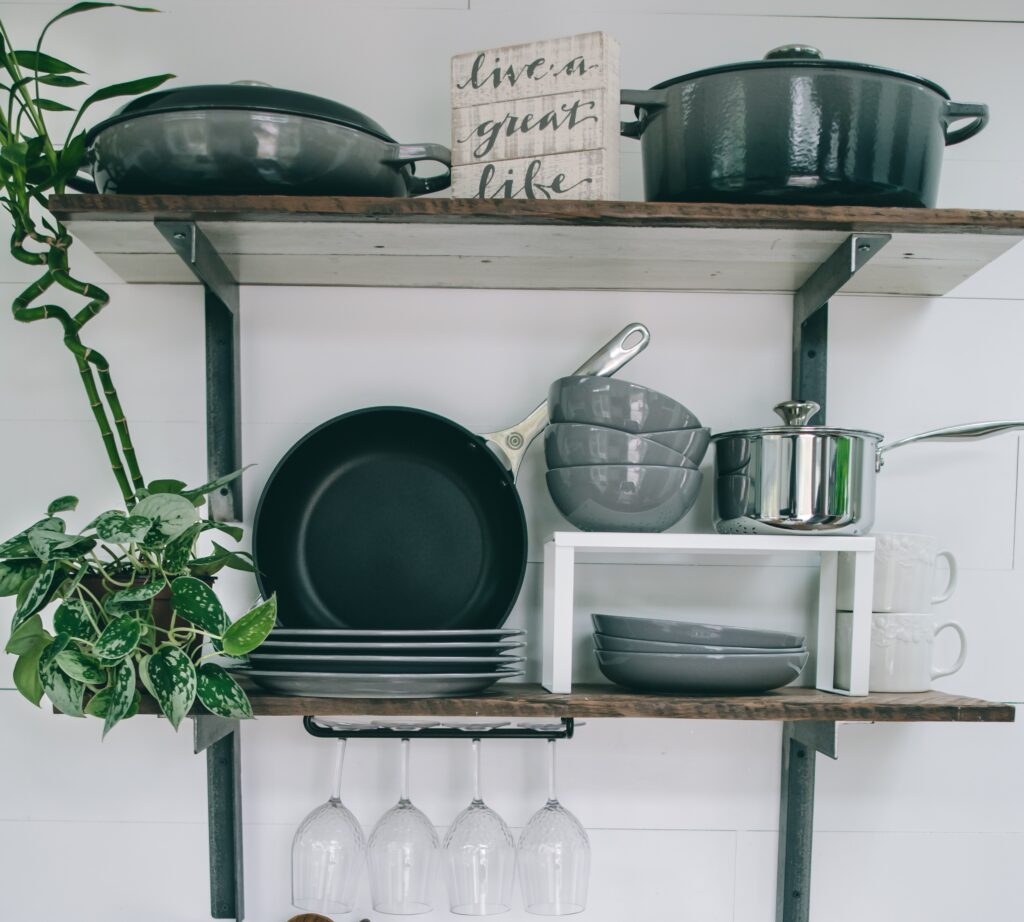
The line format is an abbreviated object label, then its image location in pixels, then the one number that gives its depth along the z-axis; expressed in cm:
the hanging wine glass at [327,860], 108
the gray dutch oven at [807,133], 97
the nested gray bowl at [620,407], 104
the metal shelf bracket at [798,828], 122
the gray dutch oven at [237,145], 95
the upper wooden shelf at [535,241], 98
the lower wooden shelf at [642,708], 97
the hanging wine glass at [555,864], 109
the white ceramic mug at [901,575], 109
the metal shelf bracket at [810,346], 121
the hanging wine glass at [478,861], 109
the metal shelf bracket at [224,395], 119
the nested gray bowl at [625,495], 104
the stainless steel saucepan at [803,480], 103
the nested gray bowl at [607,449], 104
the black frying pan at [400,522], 116
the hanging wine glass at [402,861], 108
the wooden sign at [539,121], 102
